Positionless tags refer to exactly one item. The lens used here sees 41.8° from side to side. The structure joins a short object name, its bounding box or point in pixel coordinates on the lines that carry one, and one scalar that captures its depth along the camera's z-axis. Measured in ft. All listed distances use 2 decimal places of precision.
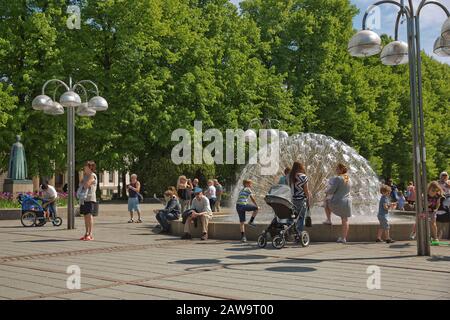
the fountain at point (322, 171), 59.11
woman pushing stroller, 43.34
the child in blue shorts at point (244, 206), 47.39
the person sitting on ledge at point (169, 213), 55.62
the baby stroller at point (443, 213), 44.70
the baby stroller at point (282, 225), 41.77
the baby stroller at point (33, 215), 64.57
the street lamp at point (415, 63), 35.73
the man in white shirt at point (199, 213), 49.39
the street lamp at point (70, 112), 58.95
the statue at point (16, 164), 86.74
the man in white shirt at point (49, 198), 66.28
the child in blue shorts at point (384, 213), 44.39
